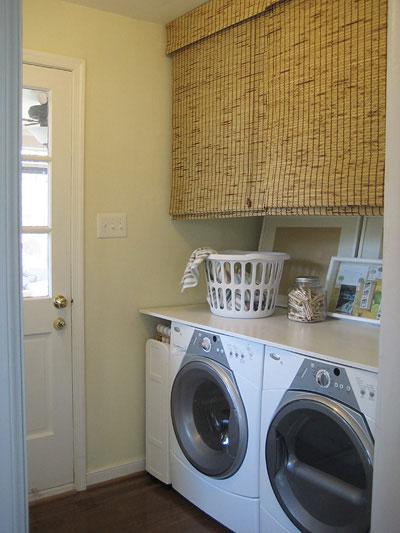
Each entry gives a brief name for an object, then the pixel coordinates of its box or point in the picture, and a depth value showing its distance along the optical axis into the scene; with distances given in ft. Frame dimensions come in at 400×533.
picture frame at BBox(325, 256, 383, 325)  7.23
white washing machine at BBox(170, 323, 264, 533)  6.46
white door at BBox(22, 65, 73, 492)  7.73
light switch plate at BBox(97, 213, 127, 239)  8.31
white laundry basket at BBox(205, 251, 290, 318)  7.54
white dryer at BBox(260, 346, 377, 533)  5.10
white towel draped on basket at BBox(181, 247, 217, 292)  7.89
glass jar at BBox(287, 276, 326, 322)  7.25
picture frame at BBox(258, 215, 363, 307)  7.88
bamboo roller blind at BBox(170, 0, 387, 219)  5.84
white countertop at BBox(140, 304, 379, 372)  5.44
